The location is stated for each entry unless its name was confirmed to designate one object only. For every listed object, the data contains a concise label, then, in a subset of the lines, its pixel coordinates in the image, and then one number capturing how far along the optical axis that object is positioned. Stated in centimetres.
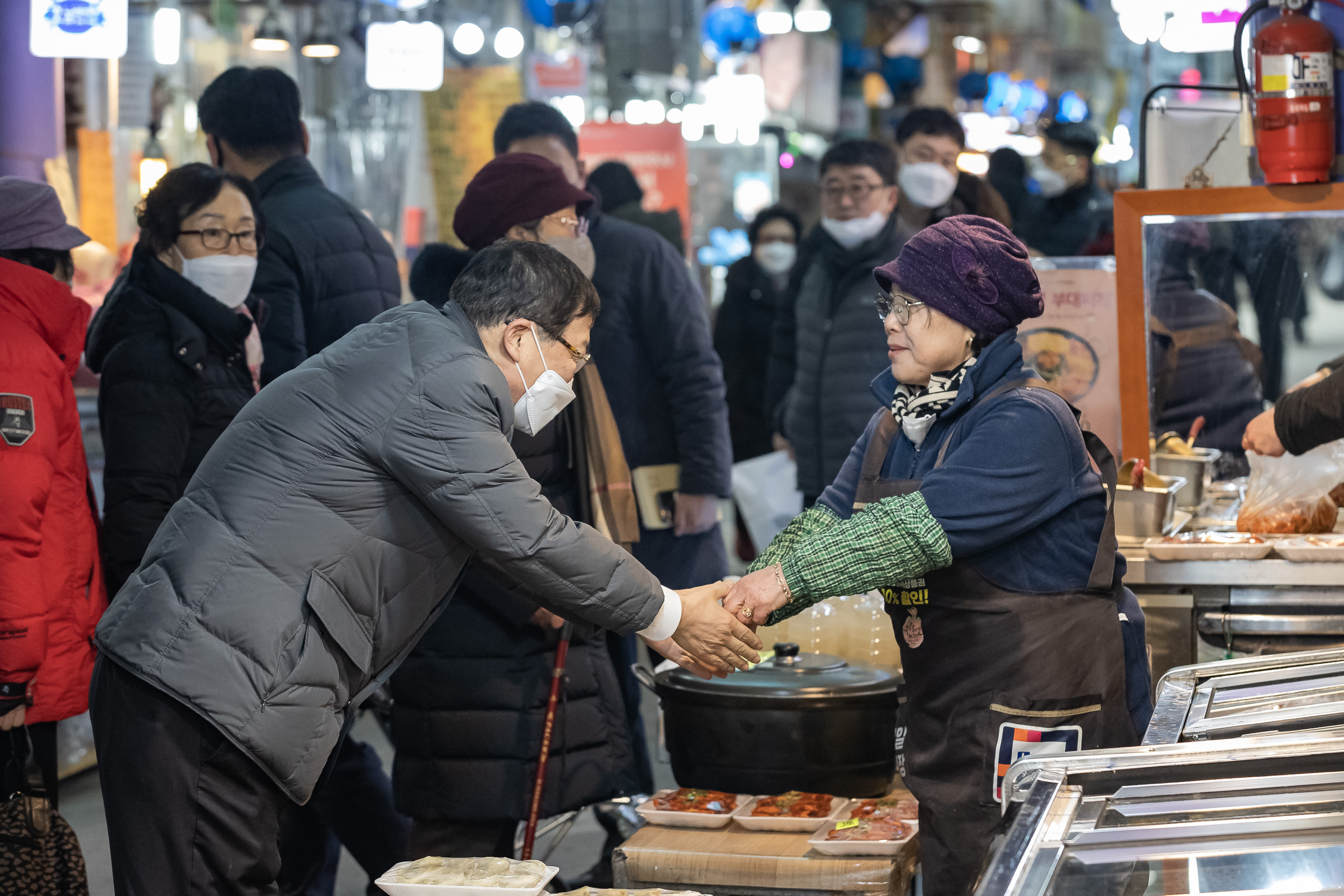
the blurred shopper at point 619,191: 1409
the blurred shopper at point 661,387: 903
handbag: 702
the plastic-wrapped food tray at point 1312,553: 711
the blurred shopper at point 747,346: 1559
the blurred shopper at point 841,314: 1108
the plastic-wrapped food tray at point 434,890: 482
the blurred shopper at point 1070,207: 1655
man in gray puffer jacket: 505
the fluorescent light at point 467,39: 2517
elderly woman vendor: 547
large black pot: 664
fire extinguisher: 796
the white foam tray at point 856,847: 596
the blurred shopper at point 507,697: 735
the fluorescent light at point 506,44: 2687
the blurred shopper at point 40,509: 685
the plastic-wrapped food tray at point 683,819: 639
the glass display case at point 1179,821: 355
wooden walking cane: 720
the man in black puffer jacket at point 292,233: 884
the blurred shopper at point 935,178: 1195
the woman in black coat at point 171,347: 739
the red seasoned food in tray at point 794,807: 634
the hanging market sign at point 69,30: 1334
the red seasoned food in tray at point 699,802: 648
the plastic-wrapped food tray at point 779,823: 625
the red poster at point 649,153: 2220
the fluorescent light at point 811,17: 3209
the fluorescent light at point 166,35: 1959
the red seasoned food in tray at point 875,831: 605
